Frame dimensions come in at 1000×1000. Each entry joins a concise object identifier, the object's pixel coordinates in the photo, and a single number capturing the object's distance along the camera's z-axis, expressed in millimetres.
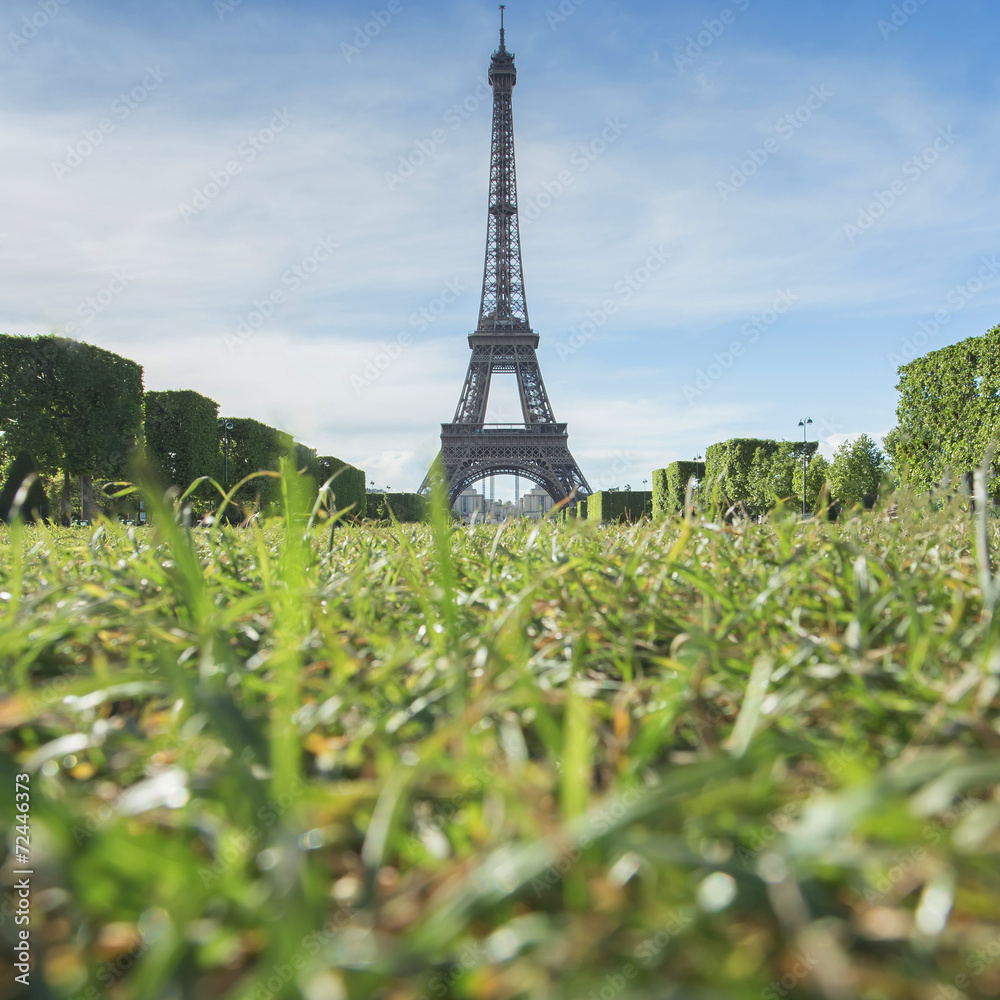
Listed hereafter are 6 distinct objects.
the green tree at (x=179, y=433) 34875
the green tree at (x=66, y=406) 29594
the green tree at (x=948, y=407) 25516
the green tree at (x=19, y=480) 12227
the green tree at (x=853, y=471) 36469
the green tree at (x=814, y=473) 40000
